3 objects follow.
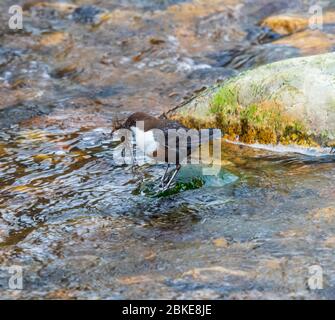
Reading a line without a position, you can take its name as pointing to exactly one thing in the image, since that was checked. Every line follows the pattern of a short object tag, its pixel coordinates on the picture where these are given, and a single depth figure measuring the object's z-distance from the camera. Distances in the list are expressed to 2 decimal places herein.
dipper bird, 5.48
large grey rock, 6.20
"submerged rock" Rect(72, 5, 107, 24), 10.93
